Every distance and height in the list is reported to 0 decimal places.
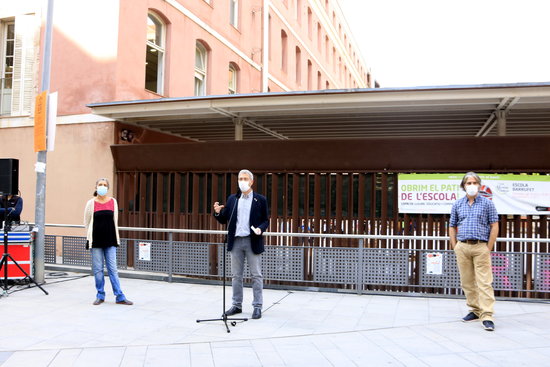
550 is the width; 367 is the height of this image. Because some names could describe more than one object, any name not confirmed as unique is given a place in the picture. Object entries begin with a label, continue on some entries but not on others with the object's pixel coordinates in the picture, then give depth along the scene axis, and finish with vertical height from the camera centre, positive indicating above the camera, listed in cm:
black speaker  867 +45
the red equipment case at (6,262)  791 -99
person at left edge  995 -12
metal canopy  845 +191
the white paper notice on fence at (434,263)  815 -90
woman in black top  736 -51
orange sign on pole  869 +139
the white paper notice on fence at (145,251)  968 -93
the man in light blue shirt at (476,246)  614 -48
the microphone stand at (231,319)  604 -142
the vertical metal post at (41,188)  876 +25
